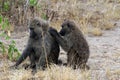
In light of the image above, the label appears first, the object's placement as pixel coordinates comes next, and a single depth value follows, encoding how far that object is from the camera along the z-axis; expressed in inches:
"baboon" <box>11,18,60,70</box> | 596.1
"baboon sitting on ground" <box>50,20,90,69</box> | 616.1
